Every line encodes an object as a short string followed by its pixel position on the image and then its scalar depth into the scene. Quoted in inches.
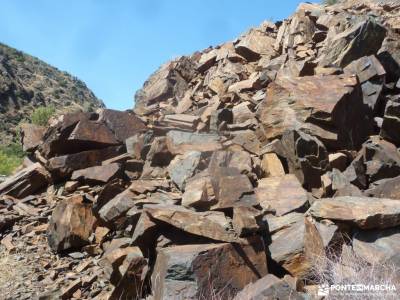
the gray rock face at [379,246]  219.9
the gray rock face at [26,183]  375.2
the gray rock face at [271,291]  198.8
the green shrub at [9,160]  702.6
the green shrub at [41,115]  1076.8
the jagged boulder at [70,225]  294.4
